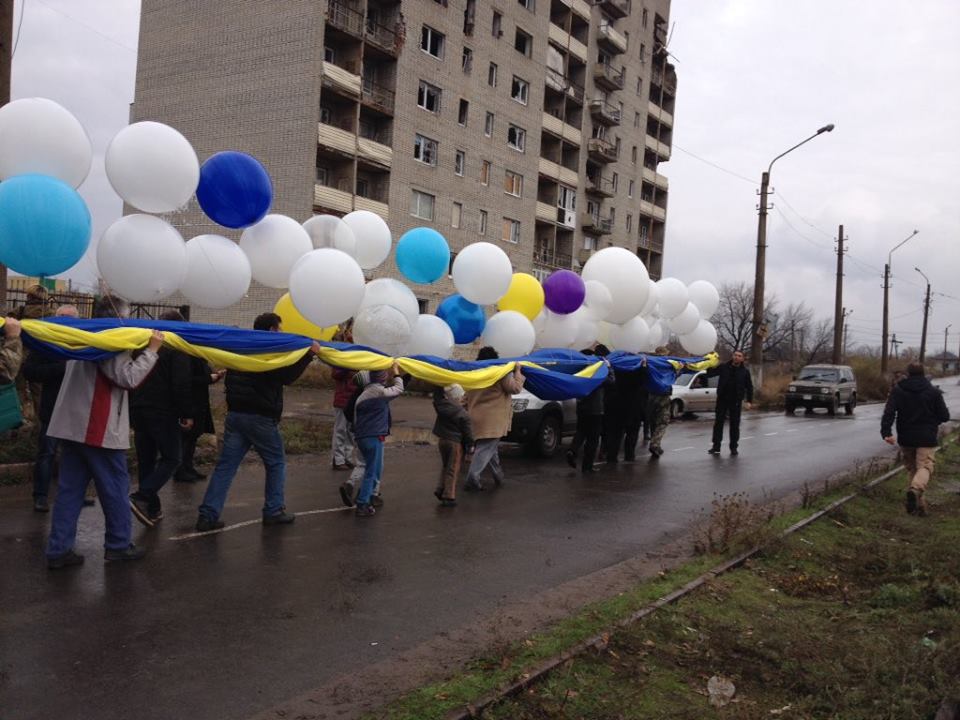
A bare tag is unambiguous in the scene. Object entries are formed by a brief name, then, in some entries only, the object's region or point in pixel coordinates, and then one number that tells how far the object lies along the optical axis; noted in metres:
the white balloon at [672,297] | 12.50
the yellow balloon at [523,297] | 10.49
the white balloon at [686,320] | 13.05
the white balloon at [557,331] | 11.14
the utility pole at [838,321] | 42.06
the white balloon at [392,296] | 8.48
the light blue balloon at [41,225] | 5.73
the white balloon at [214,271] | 7.29
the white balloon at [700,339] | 13.64
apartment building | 30.95
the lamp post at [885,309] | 51.97
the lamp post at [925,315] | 67.47
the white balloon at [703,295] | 13.53
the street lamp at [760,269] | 28.44
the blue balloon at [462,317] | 9.84
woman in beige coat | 9.91
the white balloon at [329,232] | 8.76
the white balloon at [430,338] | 8.98
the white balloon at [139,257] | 6.53
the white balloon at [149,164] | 6.58
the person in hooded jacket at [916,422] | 9.87
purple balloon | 10.77
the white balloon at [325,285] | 7.59
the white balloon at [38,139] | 5.98
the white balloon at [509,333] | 10.14
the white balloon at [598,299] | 11.14
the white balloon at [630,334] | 12.12
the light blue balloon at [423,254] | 9.51
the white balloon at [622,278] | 11.07
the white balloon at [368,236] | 9.36
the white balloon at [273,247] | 8.00
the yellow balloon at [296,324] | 8.23
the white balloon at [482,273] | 9.67
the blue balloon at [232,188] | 7.34
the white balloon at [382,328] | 8.34
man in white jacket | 5.90
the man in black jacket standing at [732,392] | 14.70
